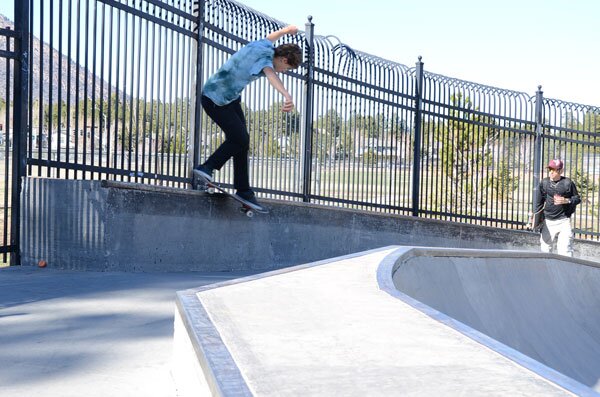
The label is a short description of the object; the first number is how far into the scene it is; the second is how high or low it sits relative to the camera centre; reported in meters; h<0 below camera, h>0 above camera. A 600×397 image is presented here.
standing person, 13.19 -0.12
